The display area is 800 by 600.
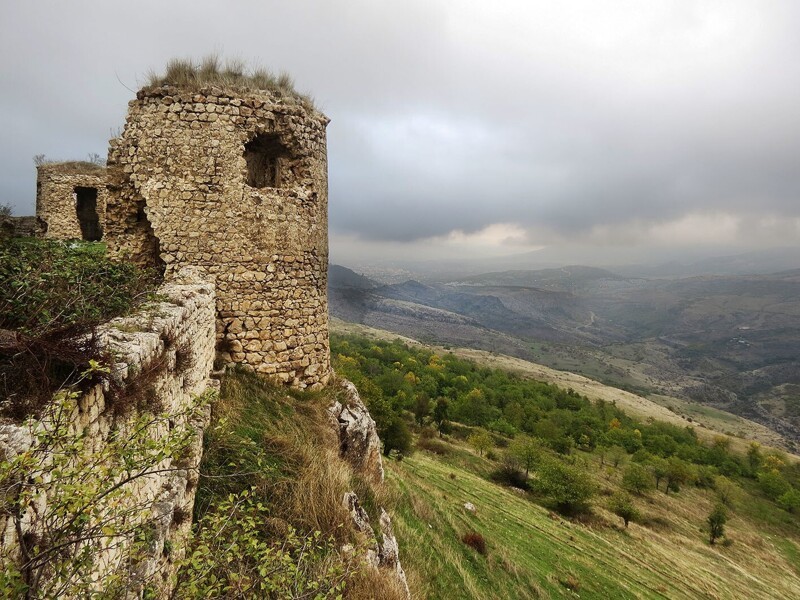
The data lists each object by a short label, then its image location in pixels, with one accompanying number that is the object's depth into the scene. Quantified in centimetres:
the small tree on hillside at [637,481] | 5050
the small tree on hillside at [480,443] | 4966
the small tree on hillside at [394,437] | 3262
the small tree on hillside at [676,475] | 5836
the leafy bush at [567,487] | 3728
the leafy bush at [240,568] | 302
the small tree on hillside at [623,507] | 3731
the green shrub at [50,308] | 274
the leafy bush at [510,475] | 4350
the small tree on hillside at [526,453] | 4519
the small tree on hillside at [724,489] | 5831
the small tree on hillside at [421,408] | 6172
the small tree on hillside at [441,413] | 6065
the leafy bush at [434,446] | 4438
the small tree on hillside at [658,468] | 5959
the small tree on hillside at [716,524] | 4159
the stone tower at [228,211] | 785
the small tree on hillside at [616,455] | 6356
